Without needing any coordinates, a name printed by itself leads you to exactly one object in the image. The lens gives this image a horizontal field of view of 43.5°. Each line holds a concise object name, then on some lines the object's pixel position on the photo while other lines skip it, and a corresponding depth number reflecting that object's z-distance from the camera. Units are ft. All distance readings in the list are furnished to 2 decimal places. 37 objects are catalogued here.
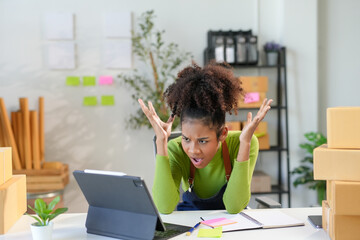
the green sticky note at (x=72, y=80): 13.42
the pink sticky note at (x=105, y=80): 13.60
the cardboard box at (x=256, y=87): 13.20
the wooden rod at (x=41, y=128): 12.45
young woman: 6.08
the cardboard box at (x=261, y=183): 13.29
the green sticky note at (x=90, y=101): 13.53
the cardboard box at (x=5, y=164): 5.51
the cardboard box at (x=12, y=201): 5.24
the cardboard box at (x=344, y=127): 5.04
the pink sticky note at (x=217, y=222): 5.42
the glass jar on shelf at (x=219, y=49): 13.25
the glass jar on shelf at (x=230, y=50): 13.29
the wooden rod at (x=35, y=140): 12.14
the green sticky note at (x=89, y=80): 13.52
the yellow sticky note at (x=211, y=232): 5.02
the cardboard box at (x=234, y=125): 13.14
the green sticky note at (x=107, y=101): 13.61
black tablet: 4.80
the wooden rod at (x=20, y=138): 12.10
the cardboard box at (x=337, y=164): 4.90
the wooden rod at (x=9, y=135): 11.85
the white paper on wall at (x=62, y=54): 13.51
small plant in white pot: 4.76
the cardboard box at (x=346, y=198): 4.77
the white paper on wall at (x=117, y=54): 13.70
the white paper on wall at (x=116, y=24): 13.65
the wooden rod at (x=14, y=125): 12.23
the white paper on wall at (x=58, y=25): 13.51
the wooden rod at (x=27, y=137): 12.03
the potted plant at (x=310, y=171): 13.48
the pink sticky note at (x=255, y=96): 13.15
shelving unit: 13.61
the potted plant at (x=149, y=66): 13.44
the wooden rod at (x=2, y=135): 12.12
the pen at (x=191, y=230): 5.09
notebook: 5.35
